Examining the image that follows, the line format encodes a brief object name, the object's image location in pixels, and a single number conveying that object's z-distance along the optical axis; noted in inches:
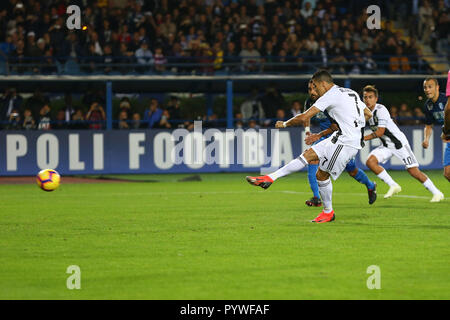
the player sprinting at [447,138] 354.3
